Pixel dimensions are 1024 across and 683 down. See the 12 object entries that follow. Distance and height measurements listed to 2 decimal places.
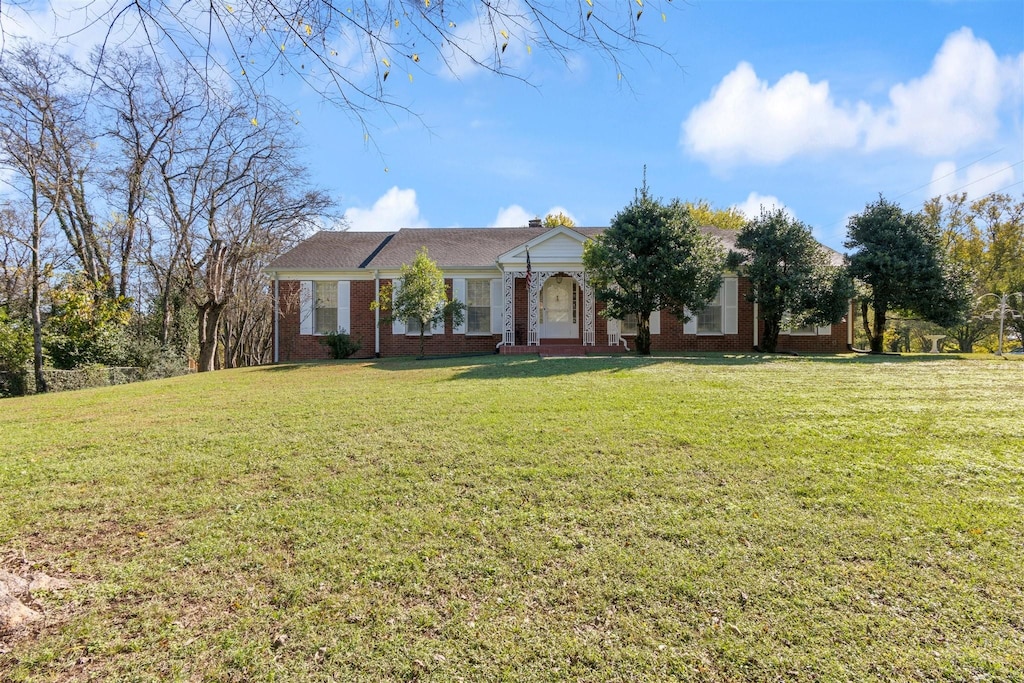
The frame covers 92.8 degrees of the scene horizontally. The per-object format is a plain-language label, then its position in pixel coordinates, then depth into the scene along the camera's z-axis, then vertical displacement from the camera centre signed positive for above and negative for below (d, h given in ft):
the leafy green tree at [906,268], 51.16 +6.63
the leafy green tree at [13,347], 38.86 -0.42
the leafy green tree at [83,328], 42.96 +1.19
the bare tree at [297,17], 9.58 +6.46
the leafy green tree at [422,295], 49.52 +4.24
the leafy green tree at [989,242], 90.53 +16.79
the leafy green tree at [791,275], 50.42 +6.00
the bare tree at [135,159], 54.54 +20.96
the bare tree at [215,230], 56.95 +13.31
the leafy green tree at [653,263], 46.75 +6.94
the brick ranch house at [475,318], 58.70 +2.21
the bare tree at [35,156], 40.76 +16.81
